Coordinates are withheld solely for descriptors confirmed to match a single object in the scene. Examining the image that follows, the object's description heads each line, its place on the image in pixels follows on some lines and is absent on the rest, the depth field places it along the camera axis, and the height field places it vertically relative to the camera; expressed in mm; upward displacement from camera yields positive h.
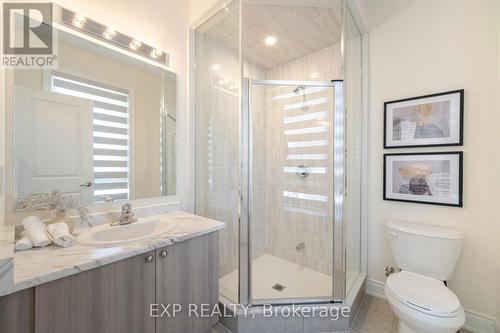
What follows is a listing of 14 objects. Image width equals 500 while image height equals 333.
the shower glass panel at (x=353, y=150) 1741 +126
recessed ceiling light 2104 +1230
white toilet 1174 -779
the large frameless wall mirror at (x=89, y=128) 1114 +224
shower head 1921 +691
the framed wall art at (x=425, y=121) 1605 +349
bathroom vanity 754 -533
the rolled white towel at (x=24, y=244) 929 -354
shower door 1599 -266
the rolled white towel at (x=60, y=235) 986 -334
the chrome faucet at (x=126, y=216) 1389 -348
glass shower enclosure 1612 +149
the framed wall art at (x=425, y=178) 1610 -112
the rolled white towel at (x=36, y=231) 957 -313
